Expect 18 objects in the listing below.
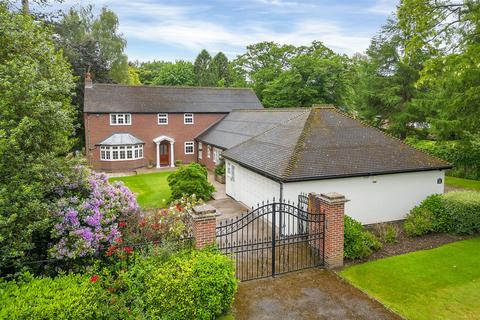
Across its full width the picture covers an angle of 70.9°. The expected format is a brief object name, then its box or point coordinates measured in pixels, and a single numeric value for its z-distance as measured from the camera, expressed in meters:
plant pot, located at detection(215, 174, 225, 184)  23.52
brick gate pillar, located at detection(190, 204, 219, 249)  8.44
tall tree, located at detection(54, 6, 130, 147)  34.44
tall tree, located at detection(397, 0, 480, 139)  14.02
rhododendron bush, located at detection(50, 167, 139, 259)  7.18
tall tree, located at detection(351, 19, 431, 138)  30.17
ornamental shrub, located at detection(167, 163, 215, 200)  18.30
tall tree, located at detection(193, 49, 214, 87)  61.53
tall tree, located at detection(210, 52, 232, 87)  63.94
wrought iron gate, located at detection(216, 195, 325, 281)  9.70
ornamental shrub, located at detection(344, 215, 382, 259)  10.67
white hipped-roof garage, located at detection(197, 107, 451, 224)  13.50
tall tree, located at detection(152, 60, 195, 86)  63.97
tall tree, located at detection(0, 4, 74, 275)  6.52
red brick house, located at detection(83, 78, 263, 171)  29.03
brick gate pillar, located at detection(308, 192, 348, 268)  9.86
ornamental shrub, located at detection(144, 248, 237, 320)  6.96
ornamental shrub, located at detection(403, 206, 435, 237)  13.00
